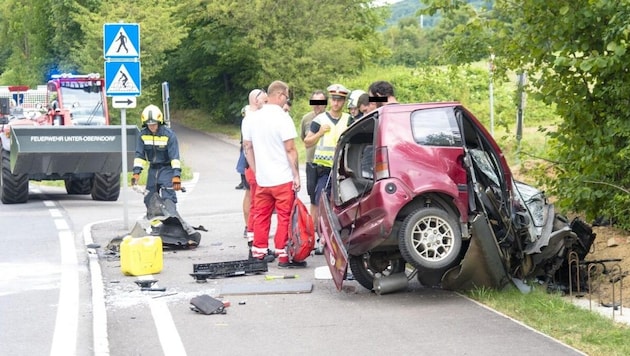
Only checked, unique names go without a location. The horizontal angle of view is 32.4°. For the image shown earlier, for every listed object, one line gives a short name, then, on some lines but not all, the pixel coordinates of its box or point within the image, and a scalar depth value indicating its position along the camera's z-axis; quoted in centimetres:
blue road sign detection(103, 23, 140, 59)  1498
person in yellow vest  1203
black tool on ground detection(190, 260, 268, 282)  1094
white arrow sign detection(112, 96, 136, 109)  1526
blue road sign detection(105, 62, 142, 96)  1516
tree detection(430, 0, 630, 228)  1131
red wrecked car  924
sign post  1503
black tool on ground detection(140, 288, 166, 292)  1021
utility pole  1348
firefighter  1396
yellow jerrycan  1115
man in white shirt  1143
